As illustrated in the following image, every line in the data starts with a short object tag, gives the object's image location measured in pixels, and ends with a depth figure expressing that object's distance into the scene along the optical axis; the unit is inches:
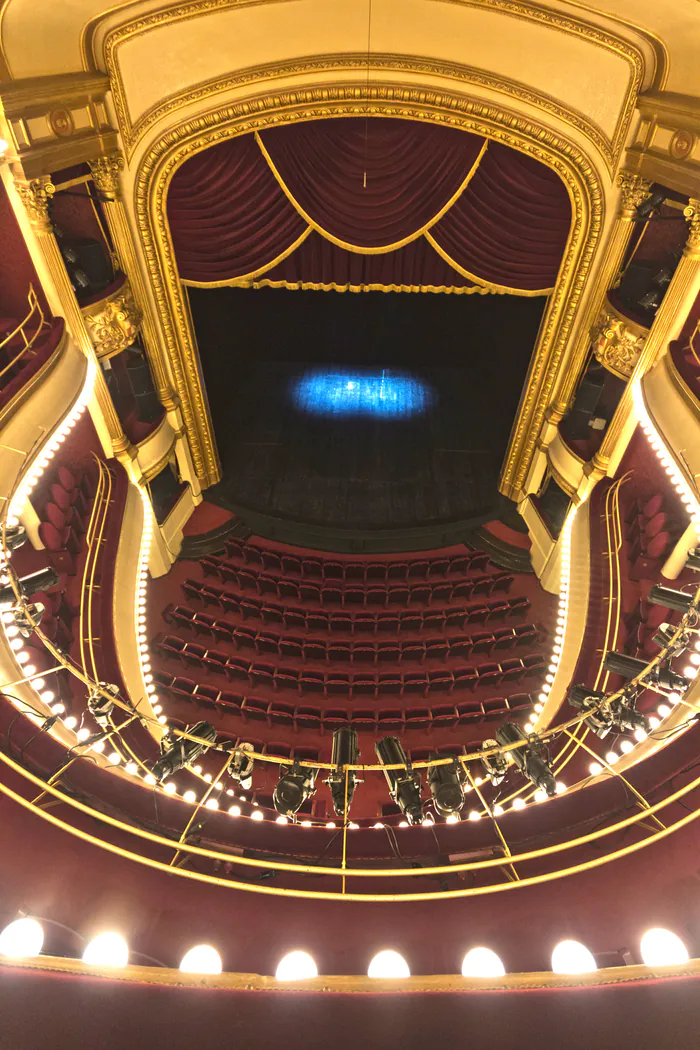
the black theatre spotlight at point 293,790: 128.2
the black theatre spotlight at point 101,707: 143.4
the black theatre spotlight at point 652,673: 139.0
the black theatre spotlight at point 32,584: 142.6
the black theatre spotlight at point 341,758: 130.3
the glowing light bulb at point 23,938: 91.4
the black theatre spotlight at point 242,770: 151.1
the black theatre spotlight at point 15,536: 144.9
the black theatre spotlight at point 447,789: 126.5
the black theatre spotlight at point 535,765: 128.8
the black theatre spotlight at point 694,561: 160.5
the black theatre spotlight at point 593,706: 142.3
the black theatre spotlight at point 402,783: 129.0
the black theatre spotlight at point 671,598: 146.6
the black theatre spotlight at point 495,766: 136.3
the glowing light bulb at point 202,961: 93.0
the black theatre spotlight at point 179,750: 133.3
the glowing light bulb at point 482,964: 91.5
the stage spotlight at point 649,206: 169.9
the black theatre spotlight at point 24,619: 140.1
